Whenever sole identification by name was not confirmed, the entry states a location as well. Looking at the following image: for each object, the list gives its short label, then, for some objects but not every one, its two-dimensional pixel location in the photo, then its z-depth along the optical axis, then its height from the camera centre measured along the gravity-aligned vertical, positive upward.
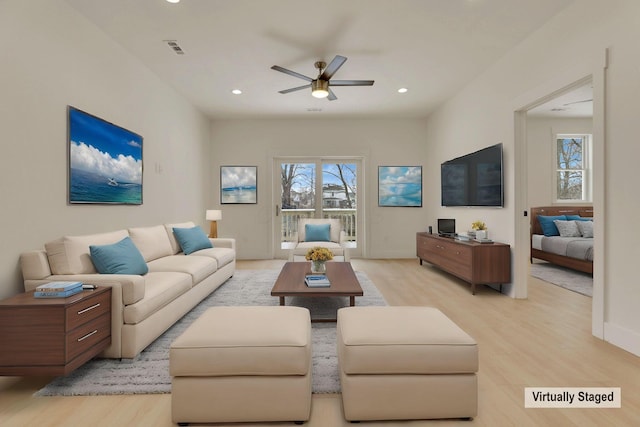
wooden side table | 1.80 -0.71
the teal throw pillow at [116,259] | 2.58 -0.39
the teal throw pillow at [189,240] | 4.15 -0.37
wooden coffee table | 2.81 -0.69
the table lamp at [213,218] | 5.56 -0.12
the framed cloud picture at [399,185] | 6.47 +0.52
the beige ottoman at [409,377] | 1.54 -0.81
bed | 4.82 -0.47
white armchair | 4.89 -0.47
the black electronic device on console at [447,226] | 5.11 -0.25
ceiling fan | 3.37 +1.44
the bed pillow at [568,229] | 5.54 -0.32
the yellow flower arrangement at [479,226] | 4.28 -0.21
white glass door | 6.59 +0.43
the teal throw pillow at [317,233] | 5.50 -0.38
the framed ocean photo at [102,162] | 2.83 +0.50
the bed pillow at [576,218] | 5.79 -0.14
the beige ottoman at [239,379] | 1.52 -0.81
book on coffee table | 2.96 -0.66
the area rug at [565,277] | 4.13 -0.99
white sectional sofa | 2.20 -0.58
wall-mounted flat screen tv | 3.96 +0.44
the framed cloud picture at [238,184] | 6.45 +0.54
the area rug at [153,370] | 1.88 -1.03
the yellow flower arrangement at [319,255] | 3.30 -0.45
